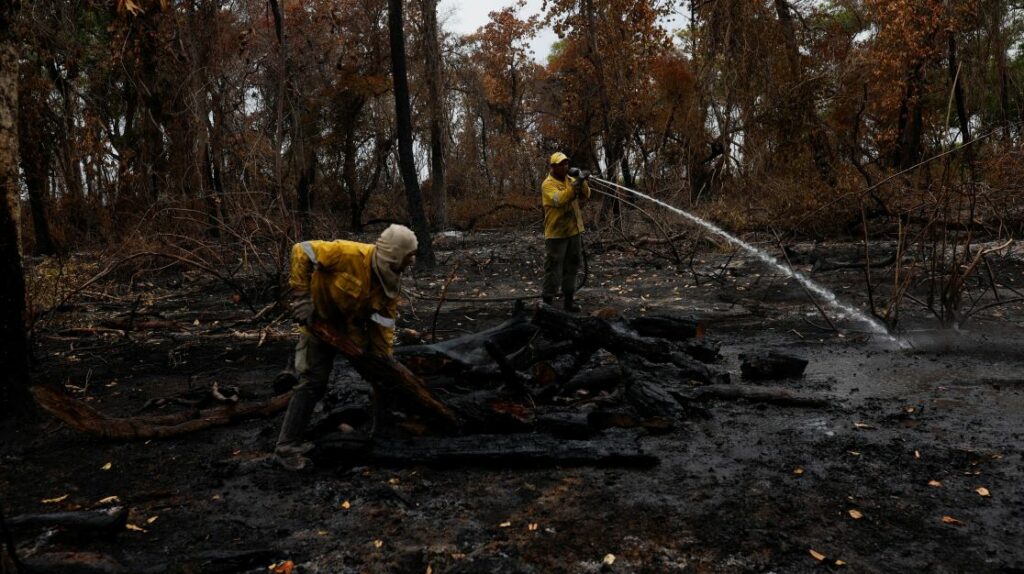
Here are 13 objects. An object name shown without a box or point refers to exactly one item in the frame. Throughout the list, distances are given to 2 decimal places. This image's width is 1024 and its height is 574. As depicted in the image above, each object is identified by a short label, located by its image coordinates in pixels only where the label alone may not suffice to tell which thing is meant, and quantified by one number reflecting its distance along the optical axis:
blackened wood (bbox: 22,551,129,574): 2.98
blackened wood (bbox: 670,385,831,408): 5.16
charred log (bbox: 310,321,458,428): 4.12
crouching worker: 4.03
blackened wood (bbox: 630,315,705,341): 6.79
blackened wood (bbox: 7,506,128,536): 3.45
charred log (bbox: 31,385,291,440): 4.60
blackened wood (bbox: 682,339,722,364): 6.41
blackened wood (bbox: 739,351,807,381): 5.83
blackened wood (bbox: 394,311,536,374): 5.55
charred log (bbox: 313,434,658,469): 4.18
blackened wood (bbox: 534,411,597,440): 4.57
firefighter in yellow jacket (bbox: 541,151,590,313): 7.94
